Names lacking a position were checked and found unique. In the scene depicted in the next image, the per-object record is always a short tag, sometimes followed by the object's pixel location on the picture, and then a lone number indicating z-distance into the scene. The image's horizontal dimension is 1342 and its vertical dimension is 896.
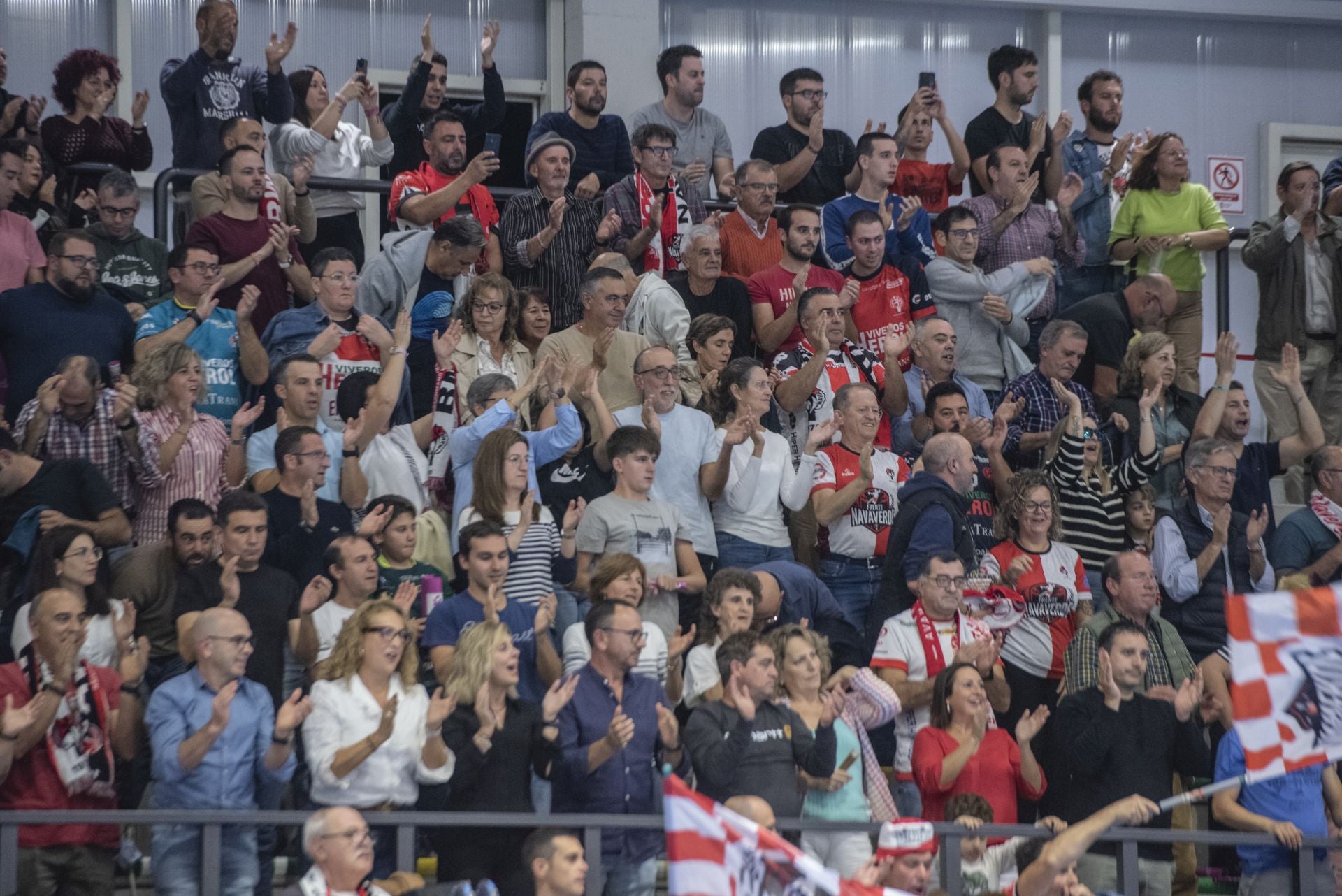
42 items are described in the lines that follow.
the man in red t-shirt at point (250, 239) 20.03
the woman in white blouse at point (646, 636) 15.91
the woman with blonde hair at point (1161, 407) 20.92
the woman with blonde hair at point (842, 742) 15.10
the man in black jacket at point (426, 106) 22.84
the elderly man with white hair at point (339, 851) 13.43
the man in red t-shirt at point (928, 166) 24.08
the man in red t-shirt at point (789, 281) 20.87
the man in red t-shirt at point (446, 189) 20.77
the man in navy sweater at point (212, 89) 21.83
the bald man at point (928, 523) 17.70
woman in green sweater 23.42
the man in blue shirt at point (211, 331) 18.98
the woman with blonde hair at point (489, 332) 19.31
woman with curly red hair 21.41
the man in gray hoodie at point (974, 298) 21.87
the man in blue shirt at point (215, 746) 14.19
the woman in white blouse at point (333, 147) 22.05
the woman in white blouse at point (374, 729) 14.45
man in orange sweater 21.72
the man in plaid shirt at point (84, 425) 17.36
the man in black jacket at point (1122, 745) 15.94
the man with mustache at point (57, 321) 18.50
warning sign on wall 30.72
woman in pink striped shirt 17.34
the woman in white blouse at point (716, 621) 16.09
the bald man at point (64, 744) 14.17
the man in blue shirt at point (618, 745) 14.78
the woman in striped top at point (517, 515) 16.83
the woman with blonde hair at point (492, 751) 14.55
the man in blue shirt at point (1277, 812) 15.80
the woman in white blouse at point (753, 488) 18.56
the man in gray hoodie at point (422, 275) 20.14
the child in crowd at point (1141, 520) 19.77
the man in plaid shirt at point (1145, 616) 17.61
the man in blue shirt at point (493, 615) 15.80
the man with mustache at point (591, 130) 22.70
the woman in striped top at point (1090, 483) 19.58
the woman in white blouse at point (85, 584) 15.19
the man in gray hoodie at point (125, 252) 19.84
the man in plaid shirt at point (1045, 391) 20.73
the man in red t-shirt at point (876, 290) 21.33
